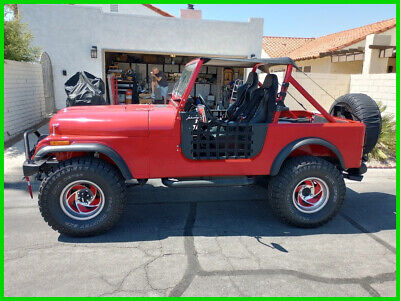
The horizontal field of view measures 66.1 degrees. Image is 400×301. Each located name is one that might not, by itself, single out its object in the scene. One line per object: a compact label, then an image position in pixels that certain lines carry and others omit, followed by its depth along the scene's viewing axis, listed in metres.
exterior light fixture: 11.76
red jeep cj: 3.51
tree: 8.41
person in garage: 9.12
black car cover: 8.41
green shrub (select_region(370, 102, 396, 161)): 7.43
